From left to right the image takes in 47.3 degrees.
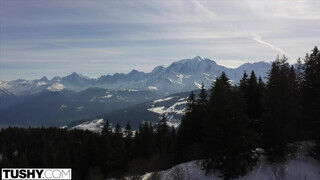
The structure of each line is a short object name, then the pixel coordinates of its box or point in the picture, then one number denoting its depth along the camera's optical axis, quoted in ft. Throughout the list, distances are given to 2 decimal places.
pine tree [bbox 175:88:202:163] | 190.29
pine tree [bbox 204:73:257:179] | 134.31
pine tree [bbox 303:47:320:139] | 138.62
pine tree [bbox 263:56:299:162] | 141.20
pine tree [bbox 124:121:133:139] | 288.34
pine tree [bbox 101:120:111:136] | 246.80
